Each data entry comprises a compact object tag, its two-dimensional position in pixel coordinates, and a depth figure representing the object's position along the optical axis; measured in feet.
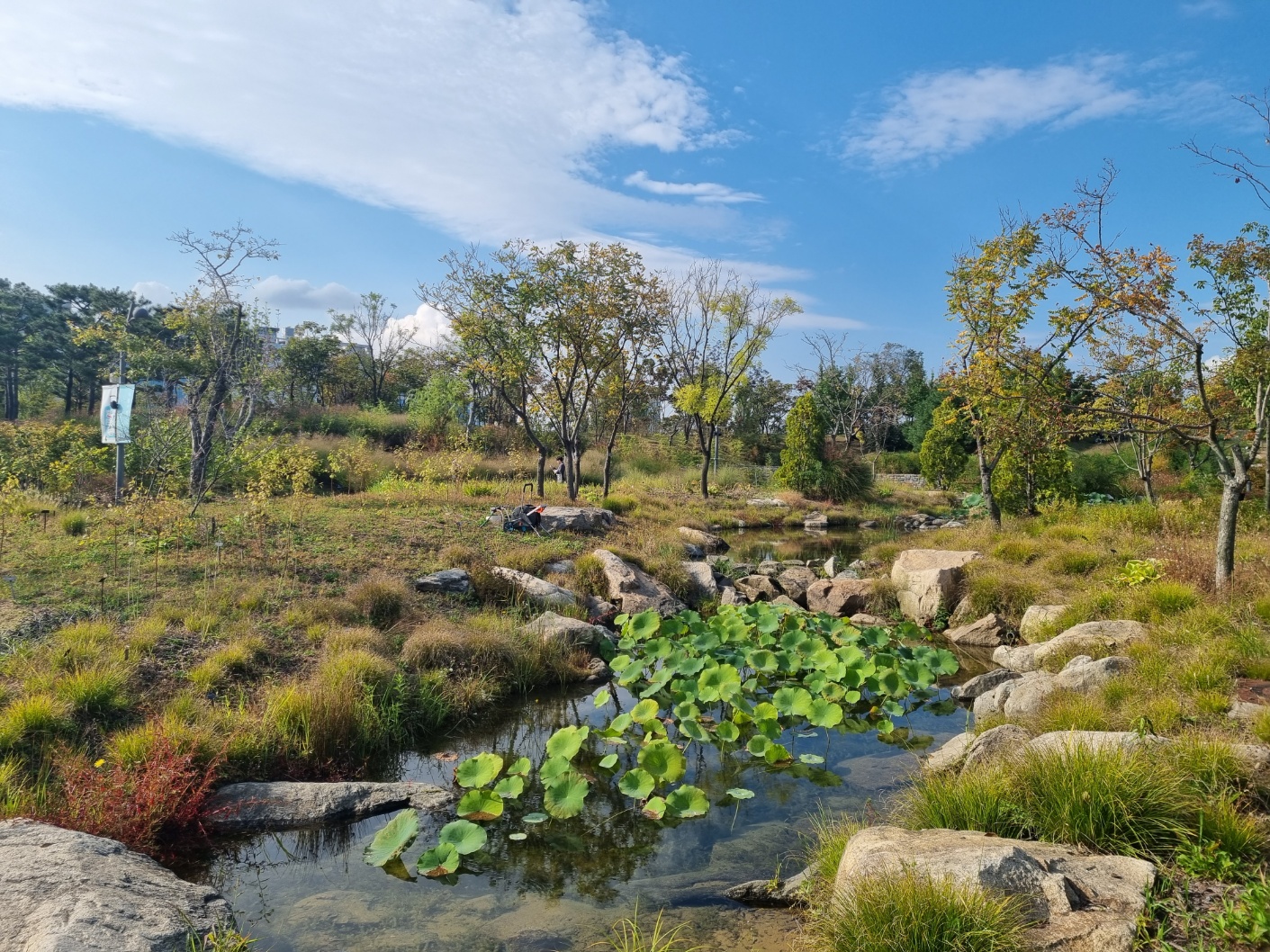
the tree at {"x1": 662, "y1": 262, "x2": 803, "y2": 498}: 84.94
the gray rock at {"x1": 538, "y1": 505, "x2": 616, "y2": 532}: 43.32
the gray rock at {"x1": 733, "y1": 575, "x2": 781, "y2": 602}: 38.93
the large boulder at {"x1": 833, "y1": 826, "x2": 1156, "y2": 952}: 9.60
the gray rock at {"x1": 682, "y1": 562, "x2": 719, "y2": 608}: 38.11
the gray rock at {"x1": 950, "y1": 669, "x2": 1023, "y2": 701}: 24.64
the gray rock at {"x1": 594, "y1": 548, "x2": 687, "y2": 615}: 33.55
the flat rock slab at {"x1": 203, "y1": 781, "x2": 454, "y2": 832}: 15.66
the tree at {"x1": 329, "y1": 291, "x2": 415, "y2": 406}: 121.39
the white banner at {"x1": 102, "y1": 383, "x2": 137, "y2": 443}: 35.65
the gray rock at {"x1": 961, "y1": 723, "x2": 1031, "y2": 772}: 15.42
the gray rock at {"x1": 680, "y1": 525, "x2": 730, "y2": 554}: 52.47
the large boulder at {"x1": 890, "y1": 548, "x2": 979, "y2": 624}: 34.55
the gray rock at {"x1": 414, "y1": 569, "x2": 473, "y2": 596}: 30.04
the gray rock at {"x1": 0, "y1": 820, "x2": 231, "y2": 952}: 9.73
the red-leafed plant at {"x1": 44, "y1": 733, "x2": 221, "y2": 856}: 13.67
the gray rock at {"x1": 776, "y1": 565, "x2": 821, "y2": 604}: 39.40
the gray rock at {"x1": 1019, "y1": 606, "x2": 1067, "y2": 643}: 28.53
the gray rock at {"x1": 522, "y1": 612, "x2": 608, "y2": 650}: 27.20
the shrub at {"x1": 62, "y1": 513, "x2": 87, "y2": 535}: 31.55
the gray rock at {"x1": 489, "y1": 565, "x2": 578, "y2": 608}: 31.37
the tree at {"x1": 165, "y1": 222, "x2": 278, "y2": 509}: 45.06
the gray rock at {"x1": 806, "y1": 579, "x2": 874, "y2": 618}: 36.91
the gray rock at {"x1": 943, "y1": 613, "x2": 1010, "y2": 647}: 31.04
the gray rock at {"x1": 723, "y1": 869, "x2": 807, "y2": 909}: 13.47
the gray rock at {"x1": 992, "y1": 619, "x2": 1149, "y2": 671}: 22.58
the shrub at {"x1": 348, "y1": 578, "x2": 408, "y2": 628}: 26.68
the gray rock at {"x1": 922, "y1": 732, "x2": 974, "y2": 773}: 16.78
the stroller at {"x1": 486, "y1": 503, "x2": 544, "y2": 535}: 41.39
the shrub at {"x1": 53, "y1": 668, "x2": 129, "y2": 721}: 17.26
